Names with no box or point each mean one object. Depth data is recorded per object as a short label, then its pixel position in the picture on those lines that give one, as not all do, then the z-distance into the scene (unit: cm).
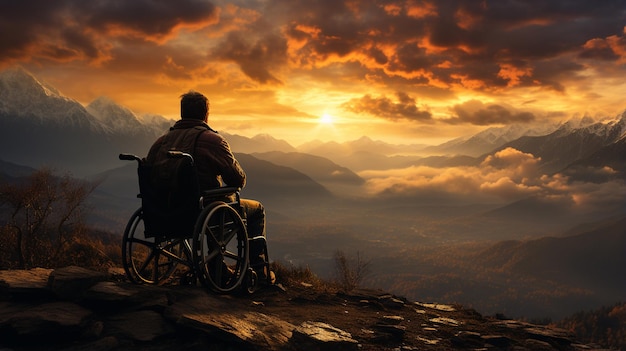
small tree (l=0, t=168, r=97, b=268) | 1498
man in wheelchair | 546
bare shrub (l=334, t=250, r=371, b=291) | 1145
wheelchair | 509
